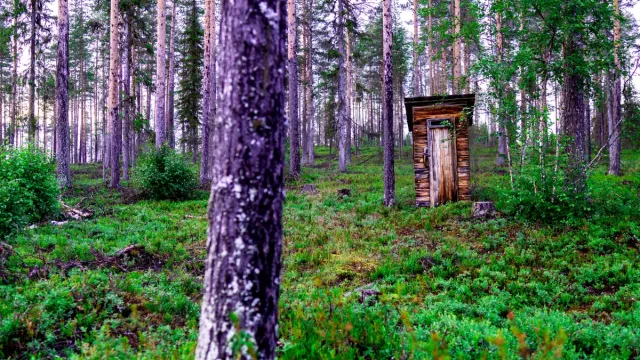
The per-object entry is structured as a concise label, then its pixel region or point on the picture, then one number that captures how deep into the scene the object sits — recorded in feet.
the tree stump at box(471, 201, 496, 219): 37.68
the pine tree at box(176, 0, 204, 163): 90.48
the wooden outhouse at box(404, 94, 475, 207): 45.60
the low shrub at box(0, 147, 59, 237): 29.01
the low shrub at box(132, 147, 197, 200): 50.65
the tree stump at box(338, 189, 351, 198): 54.25
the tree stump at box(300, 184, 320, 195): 57.06
